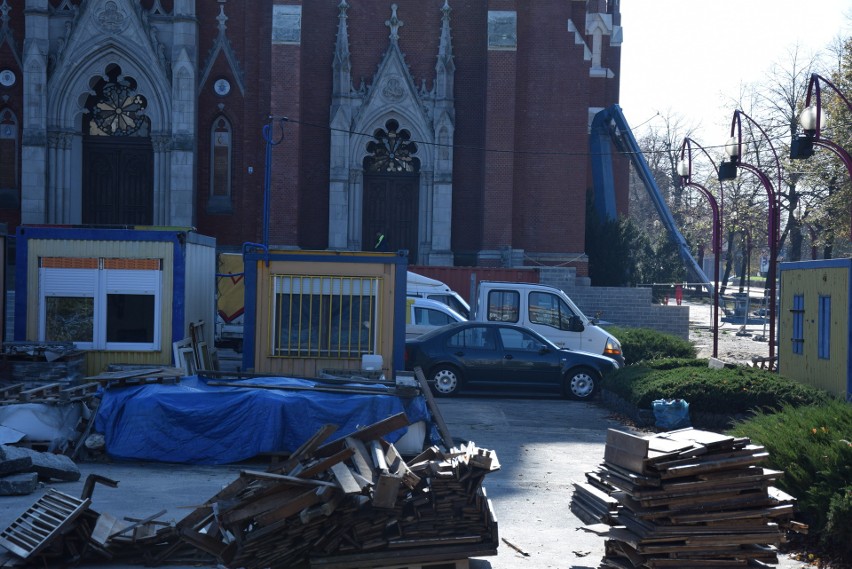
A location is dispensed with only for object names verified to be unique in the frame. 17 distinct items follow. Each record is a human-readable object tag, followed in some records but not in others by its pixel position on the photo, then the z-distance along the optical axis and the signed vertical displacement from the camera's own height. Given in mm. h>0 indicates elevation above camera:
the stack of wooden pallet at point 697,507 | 7340 -1775
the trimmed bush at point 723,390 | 14484 -1799
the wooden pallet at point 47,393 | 12062 -1777
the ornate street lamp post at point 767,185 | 21344 +1867
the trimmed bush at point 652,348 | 22594 -1823
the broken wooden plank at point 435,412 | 12080 -1889
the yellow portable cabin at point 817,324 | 14031 -800
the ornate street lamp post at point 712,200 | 25156 +1734
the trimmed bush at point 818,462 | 7941 -1670
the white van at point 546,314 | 21109 -1078
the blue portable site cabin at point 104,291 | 14742 -563
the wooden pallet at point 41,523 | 7531 -2102
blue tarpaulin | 11891 -1958
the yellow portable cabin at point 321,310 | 14828 -774
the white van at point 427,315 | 21188 -1140
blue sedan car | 18531 -1831
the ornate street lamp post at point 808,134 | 17109 +2387
